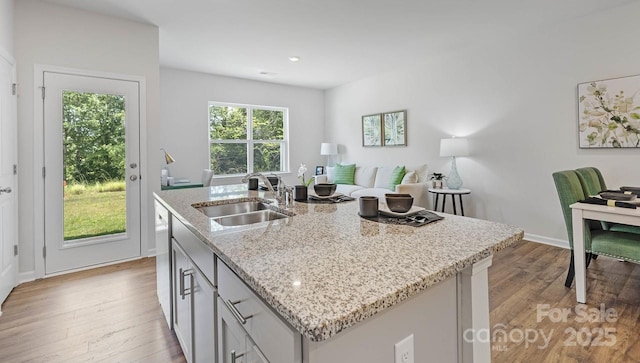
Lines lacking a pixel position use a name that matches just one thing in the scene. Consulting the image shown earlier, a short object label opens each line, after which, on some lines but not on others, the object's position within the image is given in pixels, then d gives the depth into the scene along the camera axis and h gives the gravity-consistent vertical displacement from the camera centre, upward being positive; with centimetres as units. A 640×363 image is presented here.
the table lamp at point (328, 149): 625 +60
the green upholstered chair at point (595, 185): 254 -9
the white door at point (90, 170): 292 +11
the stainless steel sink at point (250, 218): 159 -21
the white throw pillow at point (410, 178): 449 -1
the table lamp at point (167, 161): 428 +27
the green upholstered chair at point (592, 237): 204 -45
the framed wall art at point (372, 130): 554 +90
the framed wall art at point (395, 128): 512 +86
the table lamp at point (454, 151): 404 +35
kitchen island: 61 -24
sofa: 417 -7
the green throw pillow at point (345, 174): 564 +8
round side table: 400 -21
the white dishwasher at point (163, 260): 185 -52
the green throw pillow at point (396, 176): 477 +2
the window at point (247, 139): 550 +78
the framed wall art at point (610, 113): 294 +63
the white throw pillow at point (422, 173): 463 +6
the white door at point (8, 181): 239 +0
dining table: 209 -39
